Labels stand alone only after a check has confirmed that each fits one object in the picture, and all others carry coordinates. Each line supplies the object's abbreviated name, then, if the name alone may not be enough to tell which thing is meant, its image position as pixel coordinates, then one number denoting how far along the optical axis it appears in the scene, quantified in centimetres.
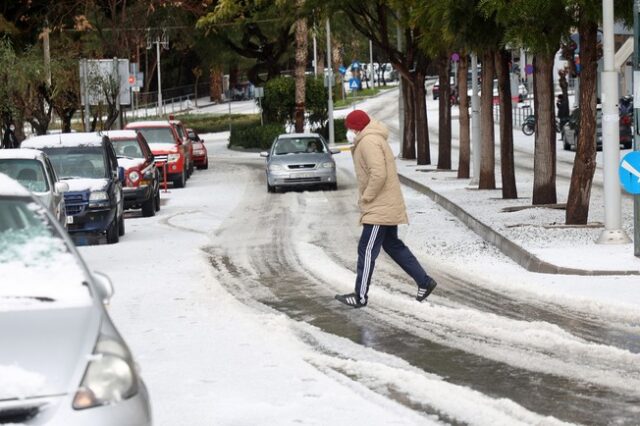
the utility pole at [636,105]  1547
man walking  1307
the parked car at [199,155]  4916
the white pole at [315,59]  9099
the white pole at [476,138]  3116
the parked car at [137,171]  2725
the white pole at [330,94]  5929
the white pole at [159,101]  9371
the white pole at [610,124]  1683
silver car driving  3484
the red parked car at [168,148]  3791
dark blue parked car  2164
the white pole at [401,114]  4878
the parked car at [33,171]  1858
